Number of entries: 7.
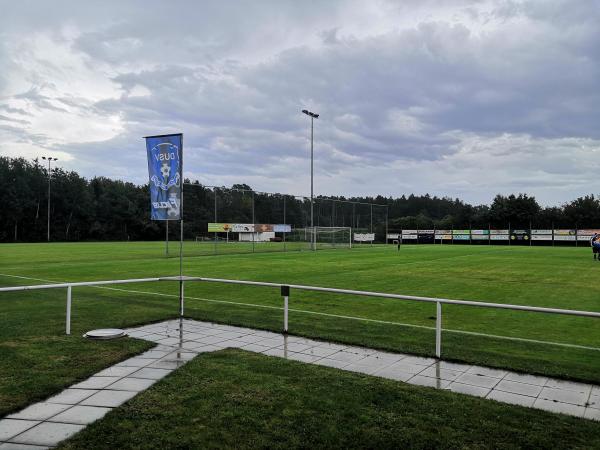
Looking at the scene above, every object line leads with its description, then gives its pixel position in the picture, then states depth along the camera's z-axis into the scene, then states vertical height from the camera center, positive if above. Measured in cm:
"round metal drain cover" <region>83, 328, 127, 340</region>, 719 -169
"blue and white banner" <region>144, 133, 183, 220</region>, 898 +93
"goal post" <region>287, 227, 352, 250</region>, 4284 -116
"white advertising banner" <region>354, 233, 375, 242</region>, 5350 -139
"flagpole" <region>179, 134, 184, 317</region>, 858 -94
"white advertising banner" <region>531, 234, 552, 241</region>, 6006 -137
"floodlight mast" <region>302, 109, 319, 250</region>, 3998 +296
